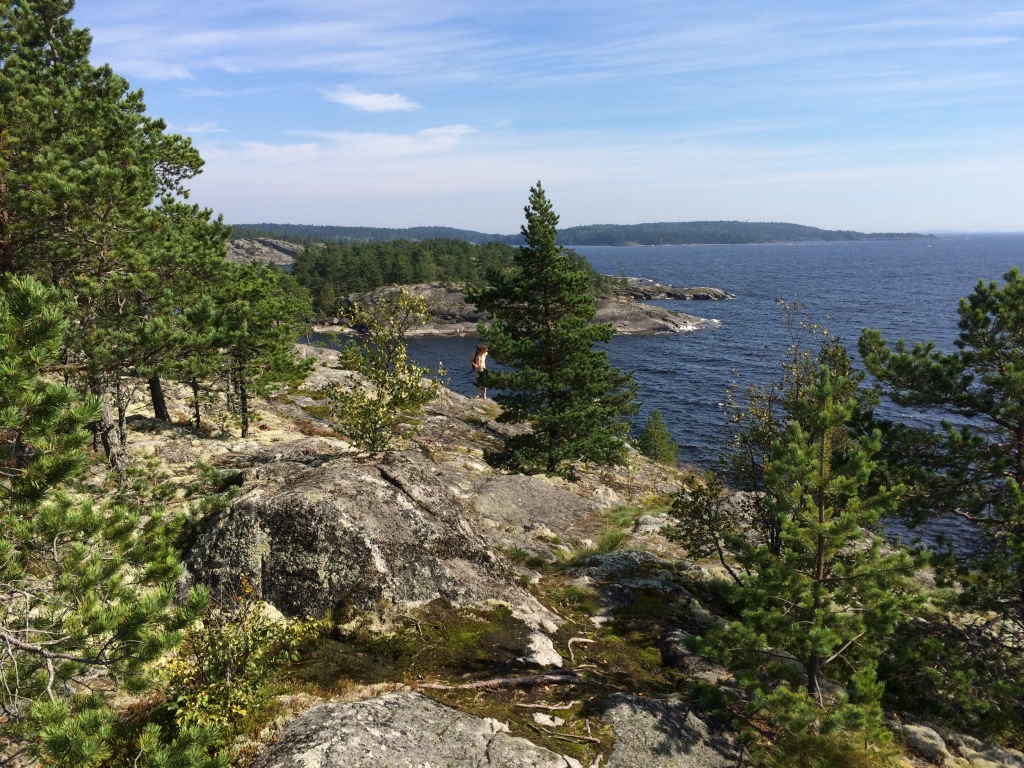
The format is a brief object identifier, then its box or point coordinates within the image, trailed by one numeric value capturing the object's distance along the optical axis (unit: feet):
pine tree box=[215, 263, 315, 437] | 77.36
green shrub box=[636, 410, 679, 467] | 156.87
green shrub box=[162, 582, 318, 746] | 22.53
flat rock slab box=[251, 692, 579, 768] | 22.35
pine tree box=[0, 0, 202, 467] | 42.09
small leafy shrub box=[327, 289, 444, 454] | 48.16
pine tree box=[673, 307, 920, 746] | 29.40
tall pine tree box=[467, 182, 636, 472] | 83.87
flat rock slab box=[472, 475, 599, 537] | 64.49
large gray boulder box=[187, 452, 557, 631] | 34.94
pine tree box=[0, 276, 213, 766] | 18.94
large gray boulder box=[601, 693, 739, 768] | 26.73
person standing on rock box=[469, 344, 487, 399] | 111.09
